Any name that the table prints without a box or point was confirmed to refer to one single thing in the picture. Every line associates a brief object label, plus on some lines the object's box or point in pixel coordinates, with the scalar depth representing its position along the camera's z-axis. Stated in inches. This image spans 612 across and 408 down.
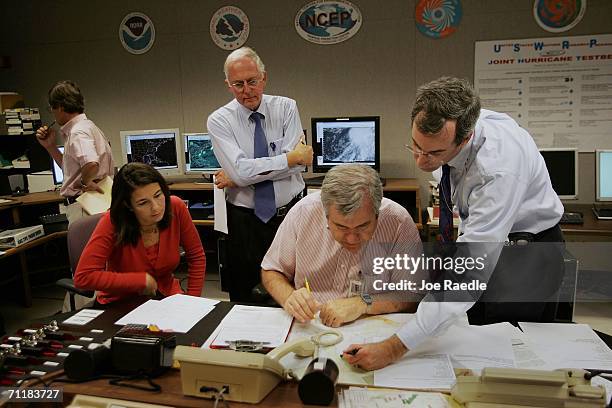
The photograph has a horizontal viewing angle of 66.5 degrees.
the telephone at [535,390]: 34.0
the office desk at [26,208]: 133.4
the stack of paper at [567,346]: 42.6
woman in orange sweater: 67.1
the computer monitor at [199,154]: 153.0
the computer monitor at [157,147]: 155.1
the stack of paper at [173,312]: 53.4
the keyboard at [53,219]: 128.9
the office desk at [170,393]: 38.7
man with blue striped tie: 85.8
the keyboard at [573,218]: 109.6
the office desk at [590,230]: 103.1
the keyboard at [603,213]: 113.4
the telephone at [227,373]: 37.6
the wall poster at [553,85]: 131.5
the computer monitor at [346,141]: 135.2
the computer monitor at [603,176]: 118.5
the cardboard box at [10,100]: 165.0
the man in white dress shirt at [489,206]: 44.6
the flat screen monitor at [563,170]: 117.7
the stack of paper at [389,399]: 37.6
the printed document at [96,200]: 104.4
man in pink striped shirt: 52.4
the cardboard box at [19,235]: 112.7
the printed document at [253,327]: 48.4
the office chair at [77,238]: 83.9
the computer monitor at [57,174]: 152.6
